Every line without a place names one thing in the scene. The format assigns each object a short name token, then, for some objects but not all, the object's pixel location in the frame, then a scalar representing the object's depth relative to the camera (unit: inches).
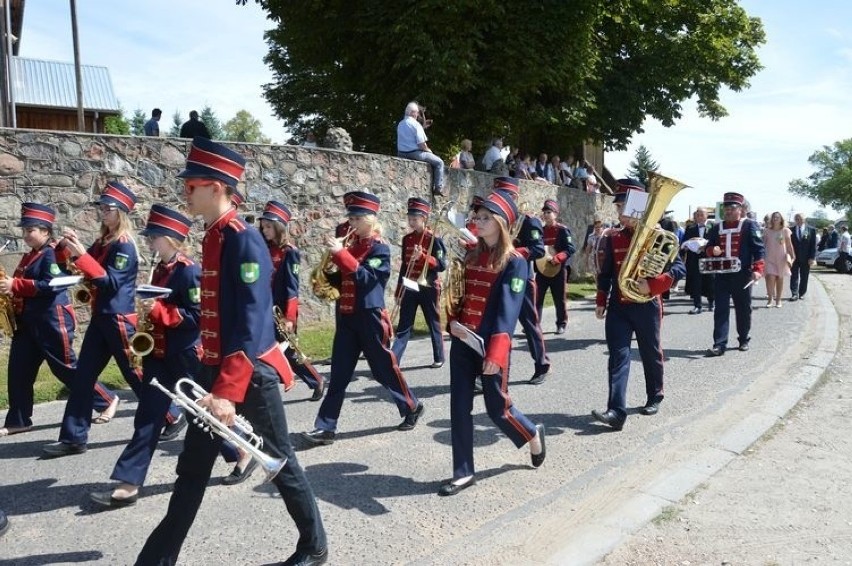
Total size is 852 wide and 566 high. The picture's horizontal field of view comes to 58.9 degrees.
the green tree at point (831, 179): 3661.4
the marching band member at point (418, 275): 342.5
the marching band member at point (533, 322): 322.2
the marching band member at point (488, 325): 188.4
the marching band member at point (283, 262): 283.7
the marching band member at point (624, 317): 252.5
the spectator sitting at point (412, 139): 530.9
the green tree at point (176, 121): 2550.4
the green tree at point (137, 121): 2306.3
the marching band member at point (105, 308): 217.8
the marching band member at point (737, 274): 382.6
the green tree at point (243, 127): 3309.5
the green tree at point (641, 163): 2237.9
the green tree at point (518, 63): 687.7
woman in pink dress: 585.6
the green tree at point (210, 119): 2455.0
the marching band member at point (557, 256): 415.5
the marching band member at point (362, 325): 231.3
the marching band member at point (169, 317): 188.2
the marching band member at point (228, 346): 134.7
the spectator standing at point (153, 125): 559.1
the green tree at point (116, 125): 1499.8
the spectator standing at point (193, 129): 514.3
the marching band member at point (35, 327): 241.8
